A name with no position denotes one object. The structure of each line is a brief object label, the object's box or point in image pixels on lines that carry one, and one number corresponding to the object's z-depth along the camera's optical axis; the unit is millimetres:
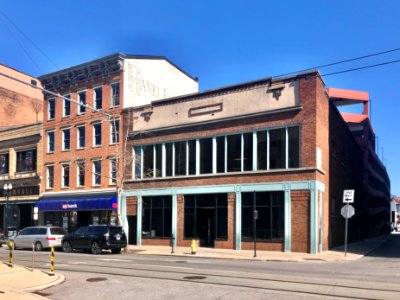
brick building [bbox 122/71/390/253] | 26703
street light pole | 41891
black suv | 25734
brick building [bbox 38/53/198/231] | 36531
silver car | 28812
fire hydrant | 25562
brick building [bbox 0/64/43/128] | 49469
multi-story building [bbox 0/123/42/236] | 42344
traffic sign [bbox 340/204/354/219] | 23719
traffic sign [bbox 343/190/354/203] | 24156
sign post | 23750
